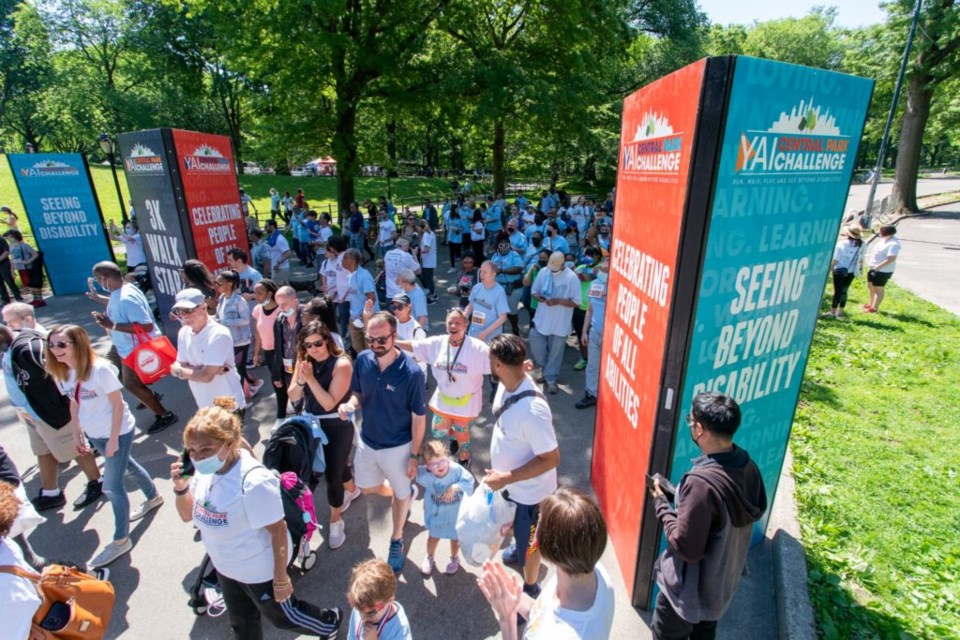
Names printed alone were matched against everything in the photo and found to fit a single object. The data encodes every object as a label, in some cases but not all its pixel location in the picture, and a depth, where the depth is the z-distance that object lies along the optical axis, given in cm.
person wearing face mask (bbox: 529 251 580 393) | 648
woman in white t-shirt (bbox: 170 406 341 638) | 256
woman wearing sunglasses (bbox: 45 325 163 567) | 379
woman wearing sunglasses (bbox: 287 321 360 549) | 373
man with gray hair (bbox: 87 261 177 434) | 551
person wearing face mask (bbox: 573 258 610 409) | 624
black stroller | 340
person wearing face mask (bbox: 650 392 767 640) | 236
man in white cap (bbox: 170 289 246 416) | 442
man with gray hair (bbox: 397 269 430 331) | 615
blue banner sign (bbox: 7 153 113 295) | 1108
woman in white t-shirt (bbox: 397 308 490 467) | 459
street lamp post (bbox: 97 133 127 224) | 1316
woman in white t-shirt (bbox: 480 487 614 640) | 184
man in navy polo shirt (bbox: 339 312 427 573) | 366
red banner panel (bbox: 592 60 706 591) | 290
